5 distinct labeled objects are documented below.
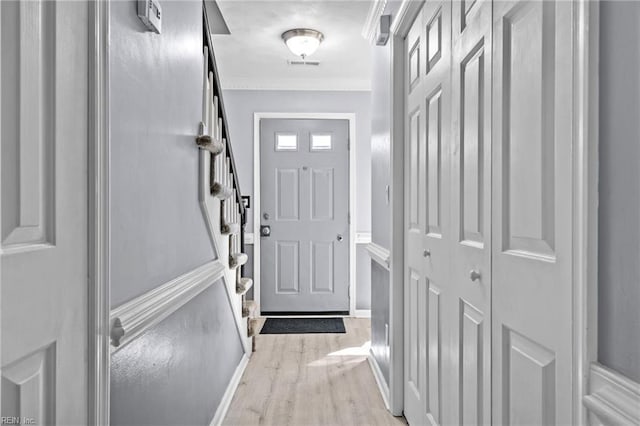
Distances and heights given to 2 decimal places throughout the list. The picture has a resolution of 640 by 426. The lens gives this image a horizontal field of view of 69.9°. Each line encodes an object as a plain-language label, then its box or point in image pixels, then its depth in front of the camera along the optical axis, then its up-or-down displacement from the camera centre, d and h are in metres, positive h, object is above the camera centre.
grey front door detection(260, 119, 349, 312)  4.83 -0.05
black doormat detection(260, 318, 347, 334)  4.21 -1.11
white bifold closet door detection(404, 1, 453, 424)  1.76 +0.00
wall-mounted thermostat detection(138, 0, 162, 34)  1.26 +0.56
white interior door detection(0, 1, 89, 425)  0.72 +0.00
